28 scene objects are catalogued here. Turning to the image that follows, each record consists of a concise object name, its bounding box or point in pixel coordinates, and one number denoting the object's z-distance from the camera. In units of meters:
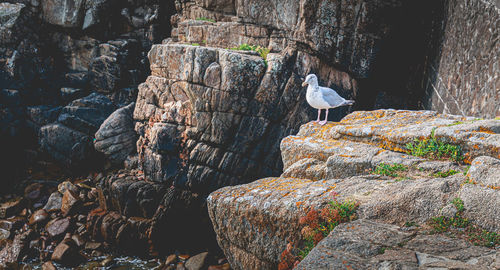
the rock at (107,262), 13.42
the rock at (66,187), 18.58
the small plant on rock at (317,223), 4.30
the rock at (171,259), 13.54
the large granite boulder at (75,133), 21.36
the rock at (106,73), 24.19
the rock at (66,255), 13.61
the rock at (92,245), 14.45
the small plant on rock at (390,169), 5.35
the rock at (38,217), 16.34
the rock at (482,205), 3.44
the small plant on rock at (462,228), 3.26
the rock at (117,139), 19.11
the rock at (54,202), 17.45
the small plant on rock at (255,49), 16.72
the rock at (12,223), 15.96
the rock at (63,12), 24.59
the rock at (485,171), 3.96
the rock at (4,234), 15.23
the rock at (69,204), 16.89
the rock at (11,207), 17.08
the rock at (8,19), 22.98
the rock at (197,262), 12.98
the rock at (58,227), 15.40
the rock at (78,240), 14.69
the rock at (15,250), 13.89
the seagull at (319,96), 9.28
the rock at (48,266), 13.12
